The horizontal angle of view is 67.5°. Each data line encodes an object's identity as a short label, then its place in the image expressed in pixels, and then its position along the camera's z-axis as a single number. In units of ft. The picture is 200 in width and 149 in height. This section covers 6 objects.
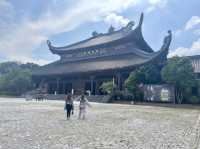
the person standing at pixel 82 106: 24.42
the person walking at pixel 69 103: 24.03
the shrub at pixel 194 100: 50.17
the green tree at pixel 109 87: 63.78
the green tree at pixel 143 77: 58.27
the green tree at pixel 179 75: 48.61
